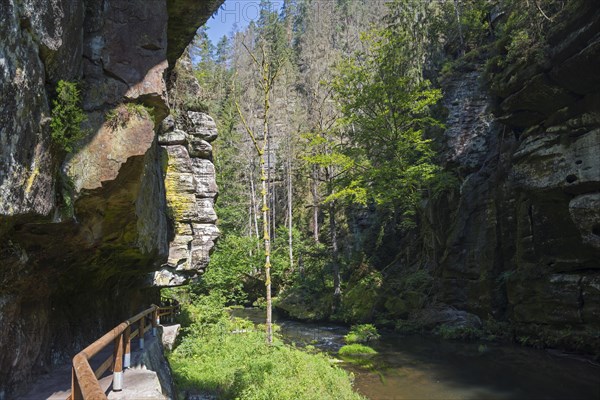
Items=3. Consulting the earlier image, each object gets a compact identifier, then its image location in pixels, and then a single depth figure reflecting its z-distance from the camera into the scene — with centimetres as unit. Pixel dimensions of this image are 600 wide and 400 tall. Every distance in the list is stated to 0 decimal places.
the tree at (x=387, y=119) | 2117
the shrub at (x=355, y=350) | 1548
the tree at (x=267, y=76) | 1370
